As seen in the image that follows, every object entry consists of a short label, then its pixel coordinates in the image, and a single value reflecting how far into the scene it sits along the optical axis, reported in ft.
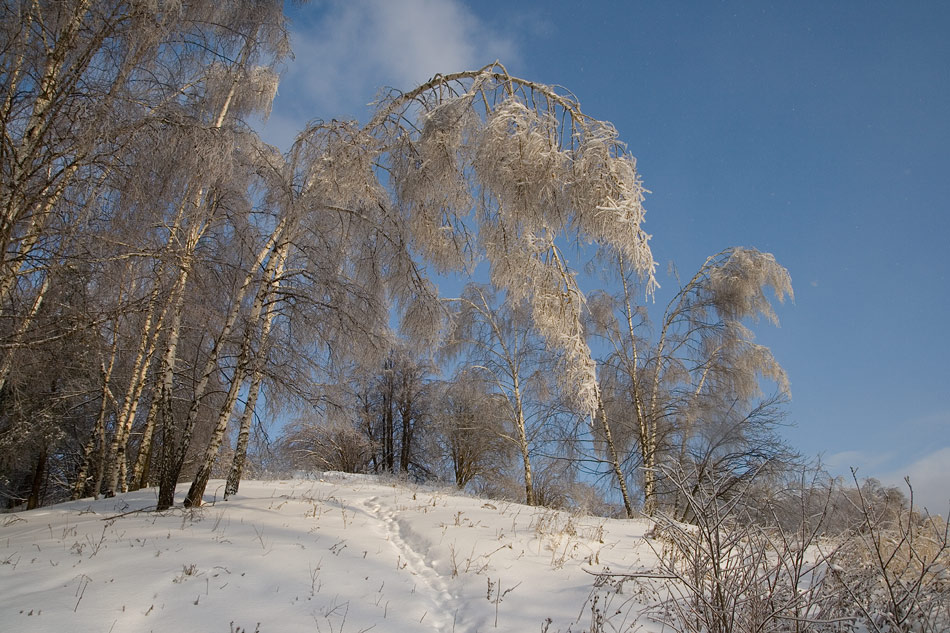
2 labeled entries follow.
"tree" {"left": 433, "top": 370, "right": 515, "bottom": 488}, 44.62
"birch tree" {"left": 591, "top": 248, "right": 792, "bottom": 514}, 39.08
